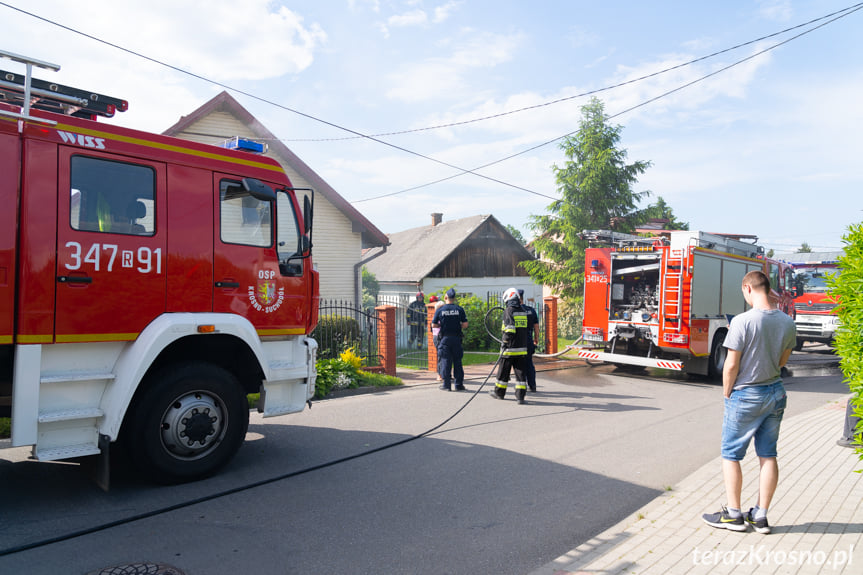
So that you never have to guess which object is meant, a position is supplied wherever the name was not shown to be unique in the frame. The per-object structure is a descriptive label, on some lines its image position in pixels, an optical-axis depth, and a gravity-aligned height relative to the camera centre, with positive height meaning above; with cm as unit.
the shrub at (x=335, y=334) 1277 -105
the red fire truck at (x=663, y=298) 1172 -6
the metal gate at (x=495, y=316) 1750 -76
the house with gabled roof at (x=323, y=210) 1620 +237
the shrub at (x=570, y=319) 2259 -100
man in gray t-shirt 408 -66
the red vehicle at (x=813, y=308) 1891 -28
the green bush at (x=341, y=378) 973 -156
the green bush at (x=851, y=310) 407 -7
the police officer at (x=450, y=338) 1055 -85
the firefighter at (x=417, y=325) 1750 -110
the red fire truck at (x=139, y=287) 439 -3
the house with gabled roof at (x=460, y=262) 3136 +160
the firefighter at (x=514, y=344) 930 -82
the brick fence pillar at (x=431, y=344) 1319 -122
